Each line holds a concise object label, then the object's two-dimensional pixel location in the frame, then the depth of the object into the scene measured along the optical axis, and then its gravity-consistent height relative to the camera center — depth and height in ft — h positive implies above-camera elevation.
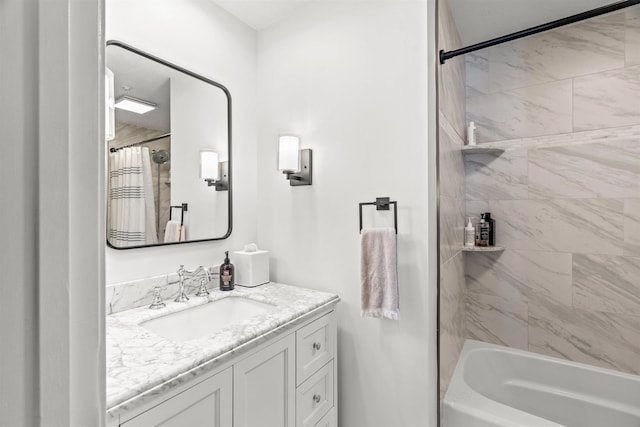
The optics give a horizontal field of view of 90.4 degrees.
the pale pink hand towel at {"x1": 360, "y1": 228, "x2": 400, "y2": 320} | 4.42 -0.85
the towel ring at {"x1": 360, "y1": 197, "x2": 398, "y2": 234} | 4.65 +0.13
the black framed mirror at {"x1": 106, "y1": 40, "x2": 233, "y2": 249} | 4.27 +0.91
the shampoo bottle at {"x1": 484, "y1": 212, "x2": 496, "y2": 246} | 6.95 -0.32
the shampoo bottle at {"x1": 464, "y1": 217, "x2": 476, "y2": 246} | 6.91 -0.49
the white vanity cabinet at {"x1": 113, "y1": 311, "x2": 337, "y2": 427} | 2.77 -1.89
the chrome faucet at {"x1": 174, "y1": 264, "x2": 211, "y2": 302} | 4.70 -0.97
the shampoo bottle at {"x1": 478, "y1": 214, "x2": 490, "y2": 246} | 6.90 -0.45
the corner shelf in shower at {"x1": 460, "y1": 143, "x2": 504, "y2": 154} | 6.62 +1.34
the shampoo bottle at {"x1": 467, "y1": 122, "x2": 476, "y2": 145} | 6.91 +1.71
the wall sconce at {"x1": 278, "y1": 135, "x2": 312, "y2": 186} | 5.29 +0.90
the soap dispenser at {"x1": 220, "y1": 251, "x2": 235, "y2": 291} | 5.25 -1.03
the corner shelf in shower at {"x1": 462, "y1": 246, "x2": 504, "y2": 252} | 6.61 -0.75
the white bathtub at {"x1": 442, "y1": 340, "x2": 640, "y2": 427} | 4.89 -3.24
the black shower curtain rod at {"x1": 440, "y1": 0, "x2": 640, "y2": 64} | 3.79 +2.45
